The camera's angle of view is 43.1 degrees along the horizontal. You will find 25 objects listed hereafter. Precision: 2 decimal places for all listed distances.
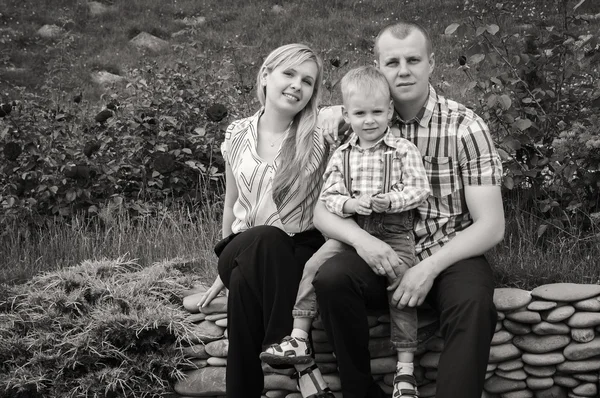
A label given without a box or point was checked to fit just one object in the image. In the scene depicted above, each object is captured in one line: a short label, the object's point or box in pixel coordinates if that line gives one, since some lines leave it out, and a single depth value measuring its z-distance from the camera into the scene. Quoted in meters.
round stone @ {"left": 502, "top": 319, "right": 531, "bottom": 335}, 3.21
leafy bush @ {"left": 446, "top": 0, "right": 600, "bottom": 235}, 3.78
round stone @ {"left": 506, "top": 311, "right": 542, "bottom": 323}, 3.18
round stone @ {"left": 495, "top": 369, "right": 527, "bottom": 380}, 3.25
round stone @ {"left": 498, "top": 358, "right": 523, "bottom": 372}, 3.25
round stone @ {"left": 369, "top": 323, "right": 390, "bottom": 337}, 3.31
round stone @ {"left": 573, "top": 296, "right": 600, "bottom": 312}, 3.18
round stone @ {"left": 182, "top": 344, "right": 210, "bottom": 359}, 3.57
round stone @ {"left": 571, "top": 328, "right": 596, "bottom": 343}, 3.18
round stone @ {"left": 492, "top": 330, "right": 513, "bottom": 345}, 3.23
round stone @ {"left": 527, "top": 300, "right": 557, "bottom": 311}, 3.17
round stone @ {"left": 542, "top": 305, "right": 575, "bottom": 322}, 3.16
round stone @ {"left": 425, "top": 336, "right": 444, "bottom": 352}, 3.21
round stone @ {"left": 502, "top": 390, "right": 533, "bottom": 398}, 3.29
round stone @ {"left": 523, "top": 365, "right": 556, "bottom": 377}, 3.24
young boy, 2.98
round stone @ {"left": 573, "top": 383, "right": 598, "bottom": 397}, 3.23
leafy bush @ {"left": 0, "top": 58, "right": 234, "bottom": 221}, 4.67
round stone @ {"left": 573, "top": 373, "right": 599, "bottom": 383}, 3.23
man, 2.73
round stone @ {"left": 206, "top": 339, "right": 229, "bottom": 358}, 3.55
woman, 3.09
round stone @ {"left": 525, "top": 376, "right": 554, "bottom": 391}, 3.25
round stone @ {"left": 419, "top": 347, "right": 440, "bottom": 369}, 3.24
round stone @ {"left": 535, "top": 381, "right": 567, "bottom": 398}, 3.28
